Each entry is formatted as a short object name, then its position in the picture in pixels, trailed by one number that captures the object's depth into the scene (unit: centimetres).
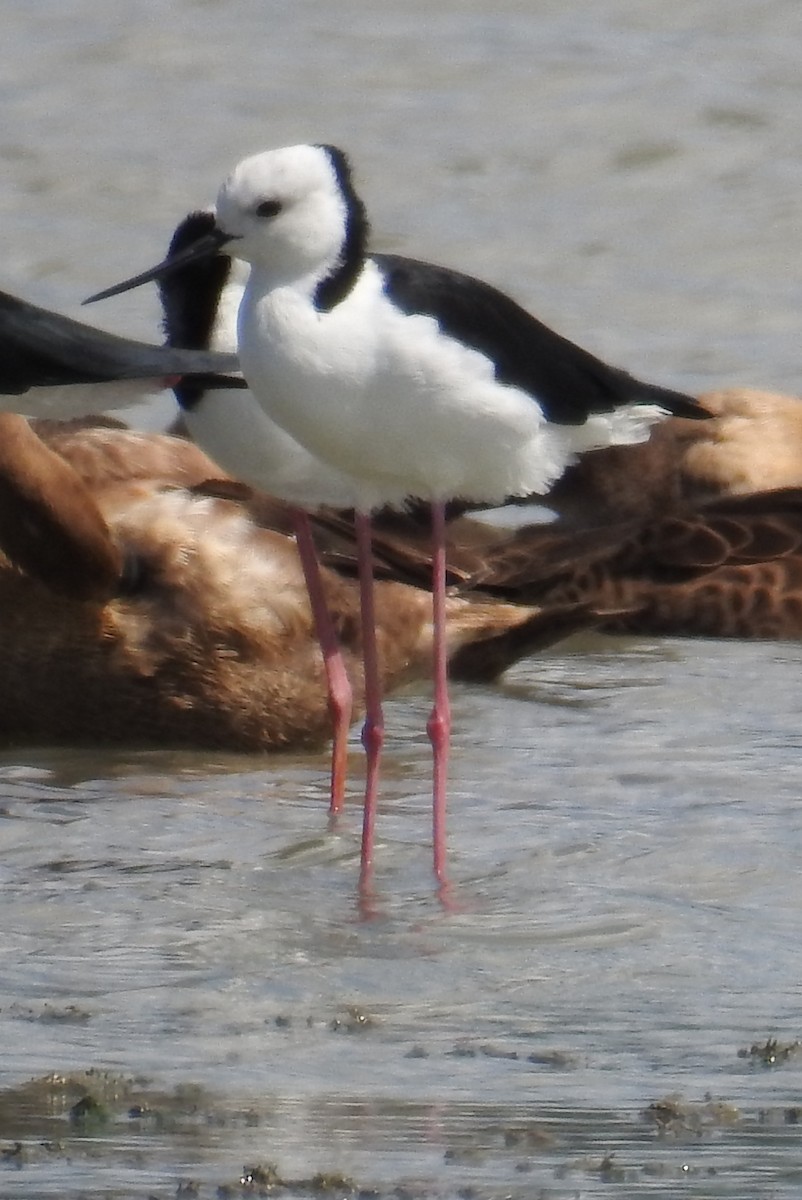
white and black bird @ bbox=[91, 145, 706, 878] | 1131
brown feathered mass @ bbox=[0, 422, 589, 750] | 1434
